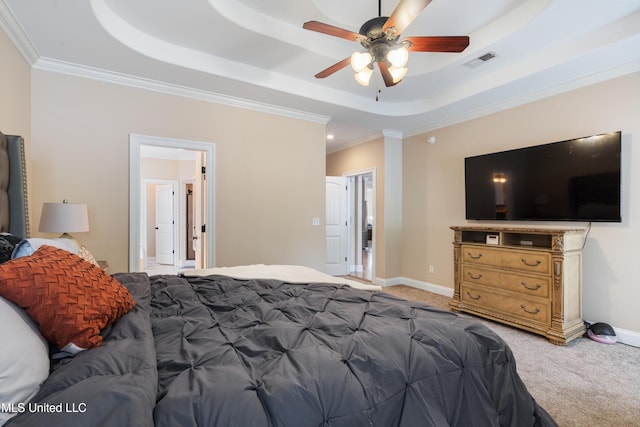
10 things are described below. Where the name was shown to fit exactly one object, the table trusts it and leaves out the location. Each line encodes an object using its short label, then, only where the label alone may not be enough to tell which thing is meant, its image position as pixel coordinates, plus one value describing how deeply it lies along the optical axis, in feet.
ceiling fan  6.95
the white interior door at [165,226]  24.23
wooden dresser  9.57
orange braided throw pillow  3.03
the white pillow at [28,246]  4.15
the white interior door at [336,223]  20.25
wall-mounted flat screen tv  9.68
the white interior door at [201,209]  12.37
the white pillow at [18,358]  2.28
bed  2.49
